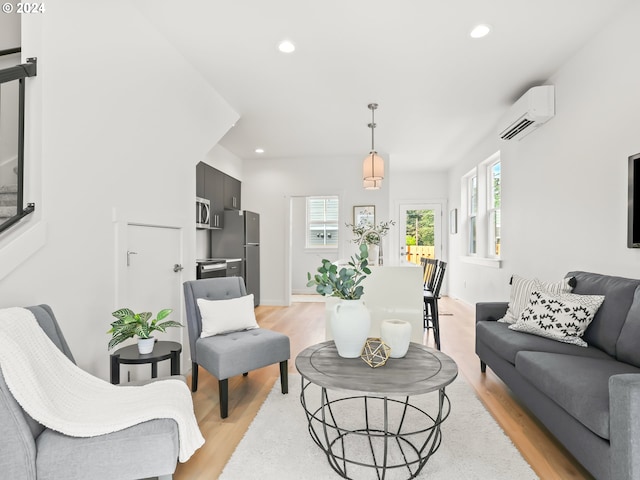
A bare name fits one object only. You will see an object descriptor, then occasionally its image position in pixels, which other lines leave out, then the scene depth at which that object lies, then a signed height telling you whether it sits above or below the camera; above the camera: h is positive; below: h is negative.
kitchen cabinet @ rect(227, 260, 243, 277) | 5.38 -0.42
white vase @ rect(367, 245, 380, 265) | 5.77 -0.23
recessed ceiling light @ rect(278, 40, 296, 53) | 2.92 +1.54
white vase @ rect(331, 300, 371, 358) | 1.90 -0.44
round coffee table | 1.59 -0.62
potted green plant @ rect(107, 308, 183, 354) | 2.04 -0.50
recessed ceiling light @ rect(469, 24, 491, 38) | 2.68 +1.53
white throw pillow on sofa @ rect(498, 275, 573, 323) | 2.69 -0.38
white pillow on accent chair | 2.73 -0.57
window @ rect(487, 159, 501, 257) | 5.36 +0.50
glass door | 8.02 +0.17
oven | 4.61 -0.38
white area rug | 1.78 -1.12
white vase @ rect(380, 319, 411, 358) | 1.91 -0.50
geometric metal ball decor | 1.84 -0.60
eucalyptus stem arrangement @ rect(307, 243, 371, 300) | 1.95 -0.23
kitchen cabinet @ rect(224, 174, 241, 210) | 6.04 +0.79
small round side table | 2.02 -0.65
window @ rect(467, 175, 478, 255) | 6.23 +0.49
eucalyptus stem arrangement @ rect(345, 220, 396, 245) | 3.83 +0.04
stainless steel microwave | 4.95 +0.36
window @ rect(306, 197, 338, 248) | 8.37 +0.38
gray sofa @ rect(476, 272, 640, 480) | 1.40 -0.67
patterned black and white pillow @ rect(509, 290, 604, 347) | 2.35 -0.49
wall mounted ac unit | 3.46 +1.25
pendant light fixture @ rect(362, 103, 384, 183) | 4.28 +0.84
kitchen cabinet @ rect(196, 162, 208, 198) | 5.00 +0.82
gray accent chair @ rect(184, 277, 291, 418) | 2.40 -0.74
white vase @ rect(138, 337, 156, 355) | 2.10 -0.60
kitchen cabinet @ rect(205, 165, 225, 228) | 5.36 +0.69
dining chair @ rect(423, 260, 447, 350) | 3.88 -0.63
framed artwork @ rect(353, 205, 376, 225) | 6.39 +0.46
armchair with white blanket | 1.25 -0.68
